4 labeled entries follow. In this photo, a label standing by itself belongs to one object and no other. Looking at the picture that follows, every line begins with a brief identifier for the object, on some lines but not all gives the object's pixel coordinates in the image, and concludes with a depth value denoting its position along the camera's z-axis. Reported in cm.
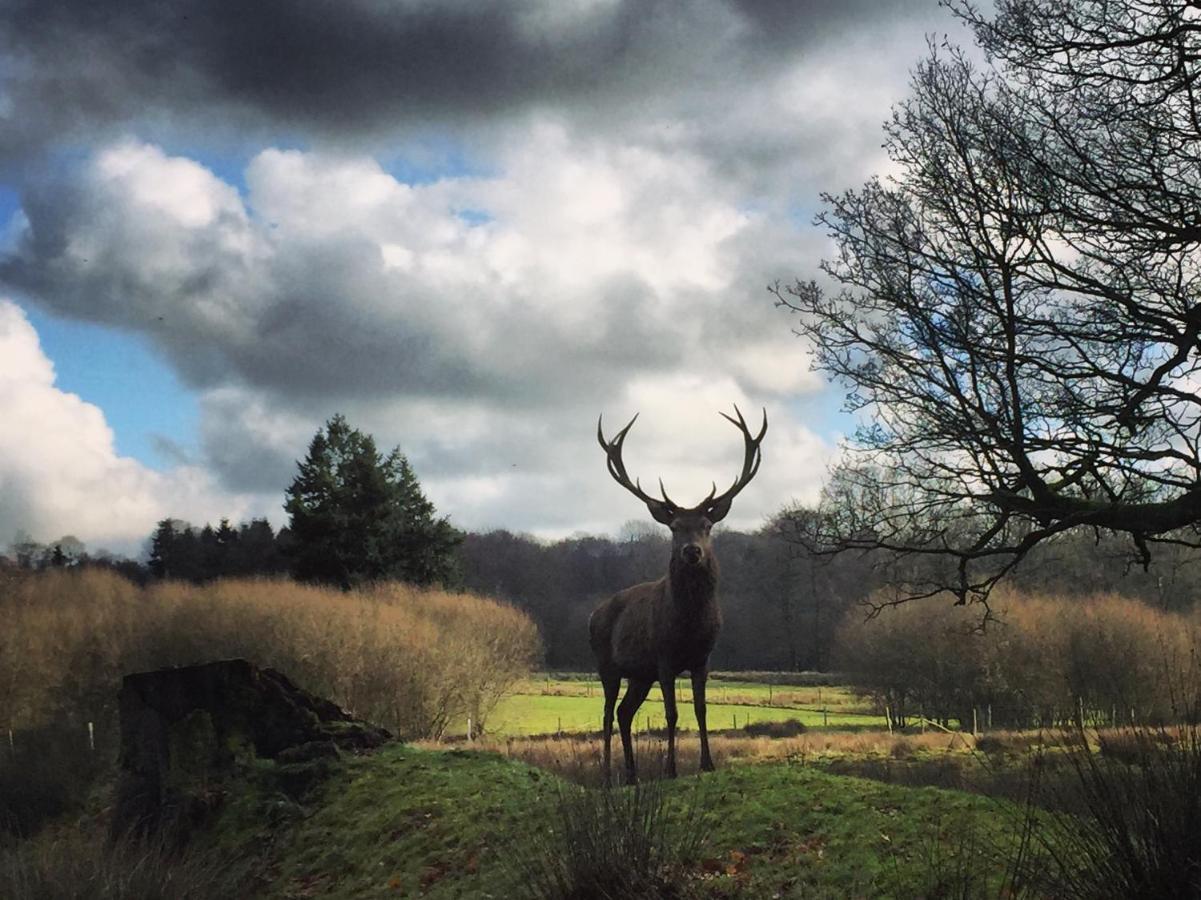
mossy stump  954
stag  980
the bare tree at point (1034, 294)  999
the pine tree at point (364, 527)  4300
